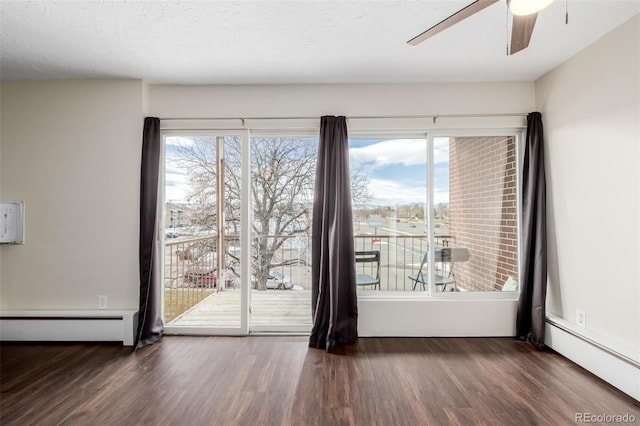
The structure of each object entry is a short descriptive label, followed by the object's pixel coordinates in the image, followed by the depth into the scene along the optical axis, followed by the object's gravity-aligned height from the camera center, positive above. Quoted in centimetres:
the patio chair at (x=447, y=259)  309 -41
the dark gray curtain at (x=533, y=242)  275 -20
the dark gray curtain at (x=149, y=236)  286 -20
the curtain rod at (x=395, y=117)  298 +101
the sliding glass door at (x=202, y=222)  312 -6
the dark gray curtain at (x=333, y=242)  283 -23
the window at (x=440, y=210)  308 +10
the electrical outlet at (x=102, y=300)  294 -83
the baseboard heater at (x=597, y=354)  201 -99
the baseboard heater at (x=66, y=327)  282 -105
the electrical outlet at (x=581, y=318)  248 -80
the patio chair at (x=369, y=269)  314 -53
